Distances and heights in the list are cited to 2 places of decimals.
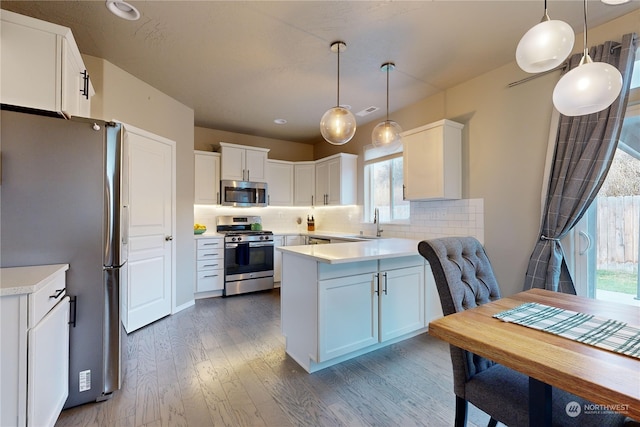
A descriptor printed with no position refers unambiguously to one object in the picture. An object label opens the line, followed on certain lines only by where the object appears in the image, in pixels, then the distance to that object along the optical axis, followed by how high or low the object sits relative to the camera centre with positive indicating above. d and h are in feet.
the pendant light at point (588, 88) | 3.49 +1.61
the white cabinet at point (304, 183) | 17.30 +1.91
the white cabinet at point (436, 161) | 9.86 +1.93
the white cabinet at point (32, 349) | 3.92 -2.07
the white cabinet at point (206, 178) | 14.24 +1.89
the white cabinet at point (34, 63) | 5.18 +2.92
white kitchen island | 6.94 -2.37
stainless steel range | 13.85 -2.29
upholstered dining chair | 3.36 -2.27
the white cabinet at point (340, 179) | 15.20 +1.92
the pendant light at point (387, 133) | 8.48 +2.45
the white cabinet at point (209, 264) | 13.26 -2.44
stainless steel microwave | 14.69 +1.14
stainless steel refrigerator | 5.15 -0.11
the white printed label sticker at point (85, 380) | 5.77 -3.46
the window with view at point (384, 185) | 13.35 +1.47
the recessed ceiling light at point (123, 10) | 6.28 +4.77
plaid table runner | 2.92 -1.37
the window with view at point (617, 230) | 6.72 -0.45
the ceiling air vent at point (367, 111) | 12.77 +4.84
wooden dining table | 2.23 -1.37
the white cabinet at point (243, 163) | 14.67 +2.80
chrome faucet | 13.61 -0.52
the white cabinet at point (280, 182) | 16.78 +1.93
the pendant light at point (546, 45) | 3.64 +2.27
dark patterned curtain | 6.57 +1.13
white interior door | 9.48 -0.48
